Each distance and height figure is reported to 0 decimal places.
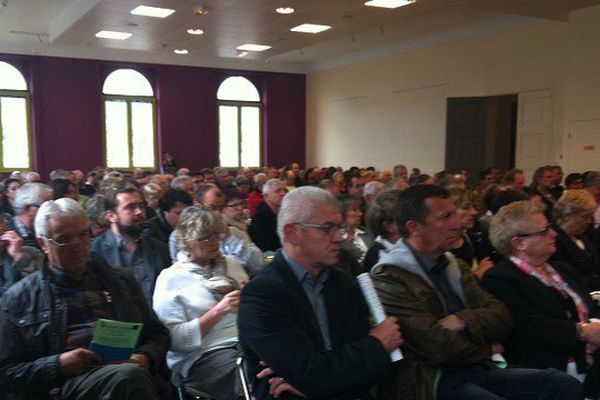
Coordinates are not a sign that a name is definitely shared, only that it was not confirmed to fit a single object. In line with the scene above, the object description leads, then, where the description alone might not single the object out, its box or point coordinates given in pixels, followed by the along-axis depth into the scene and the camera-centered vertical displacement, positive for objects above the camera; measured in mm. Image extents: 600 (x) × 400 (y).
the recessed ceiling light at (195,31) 11034 +2316
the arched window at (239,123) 16734 +630
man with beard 3562 -712
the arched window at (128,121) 15125 +608
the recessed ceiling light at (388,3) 8812 +2352
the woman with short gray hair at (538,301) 2553 -774
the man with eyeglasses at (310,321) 1812 -643
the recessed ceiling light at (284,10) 9141 +2305
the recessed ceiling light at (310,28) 10781 +2365
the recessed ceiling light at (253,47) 12879 +2356
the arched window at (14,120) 13828 +532
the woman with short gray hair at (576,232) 3646 -599
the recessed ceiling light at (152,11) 9141 +2275
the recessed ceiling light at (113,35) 11378 +2316
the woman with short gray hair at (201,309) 2693 -851
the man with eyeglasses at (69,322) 2094 -764
